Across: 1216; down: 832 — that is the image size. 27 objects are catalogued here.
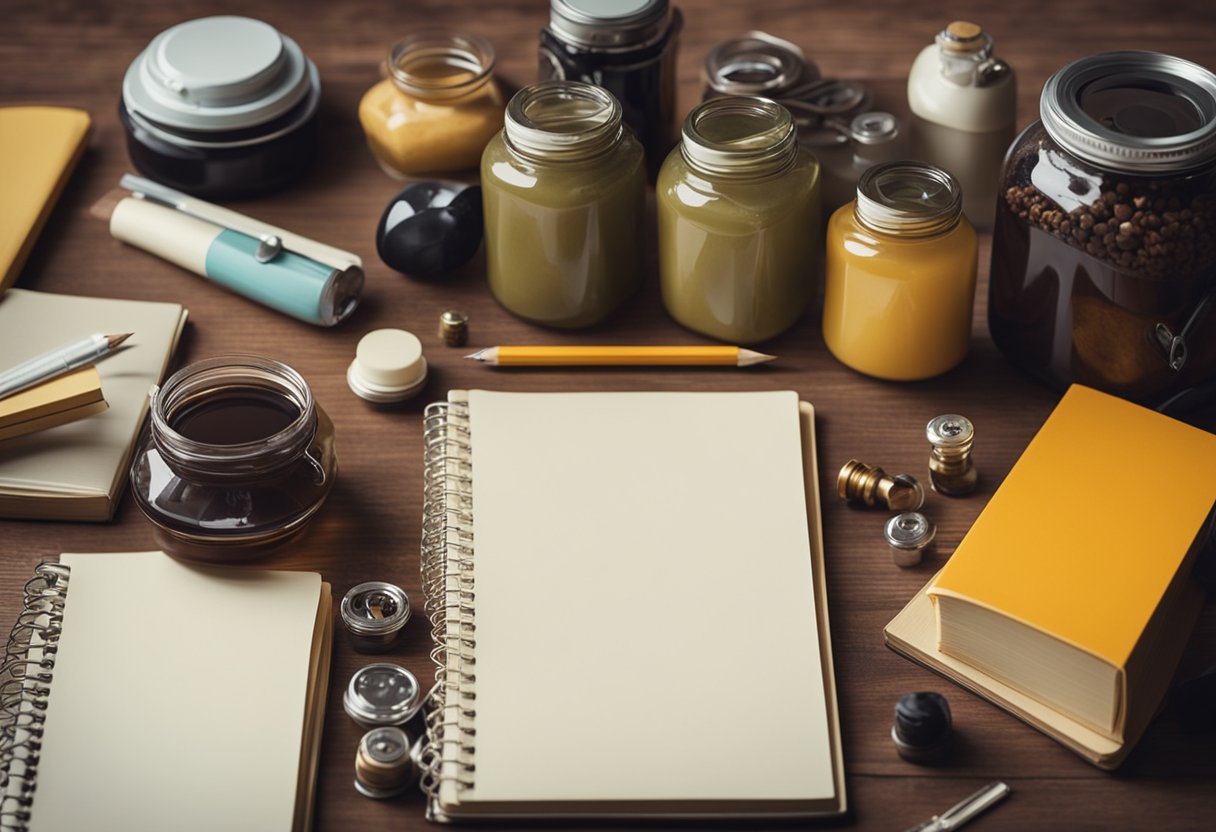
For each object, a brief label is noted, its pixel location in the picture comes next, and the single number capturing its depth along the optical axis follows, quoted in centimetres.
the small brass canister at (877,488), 113
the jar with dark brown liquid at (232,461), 105
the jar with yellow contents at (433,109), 140
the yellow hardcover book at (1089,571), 95
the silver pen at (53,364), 115
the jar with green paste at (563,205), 120
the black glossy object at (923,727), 96
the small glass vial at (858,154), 133
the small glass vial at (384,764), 95
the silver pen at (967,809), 94
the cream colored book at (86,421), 113
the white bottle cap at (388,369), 122
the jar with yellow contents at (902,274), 115
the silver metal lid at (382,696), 99
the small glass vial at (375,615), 104
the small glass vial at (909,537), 109
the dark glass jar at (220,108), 137
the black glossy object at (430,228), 132
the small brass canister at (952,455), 113
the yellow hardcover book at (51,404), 114
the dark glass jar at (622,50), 131
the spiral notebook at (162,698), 95
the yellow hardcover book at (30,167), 134
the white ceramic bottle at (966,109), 130
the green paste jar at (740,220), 118
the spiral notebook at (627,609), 96
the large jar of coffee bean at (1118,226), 107
